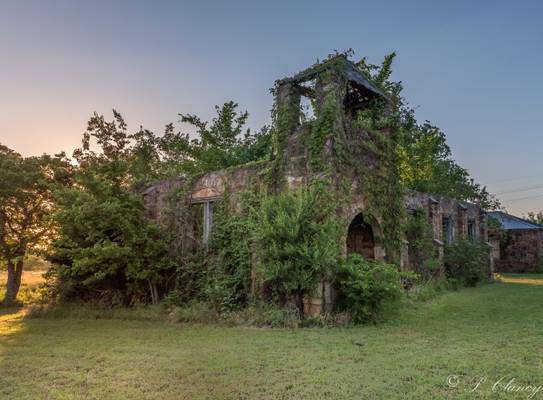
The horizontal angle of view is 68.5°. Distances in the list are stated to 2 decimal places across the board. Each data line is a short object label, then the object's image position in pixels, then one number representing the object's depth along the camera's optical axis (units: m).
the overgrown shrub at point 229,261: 9.87
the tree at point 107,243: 9.88
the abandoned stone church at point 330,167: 9.61
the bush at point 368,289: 8.31
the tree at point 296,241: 8.09
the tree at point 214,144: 18.66
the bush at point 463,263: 16.42
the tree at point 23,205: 12.62
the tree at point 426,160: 22.66
